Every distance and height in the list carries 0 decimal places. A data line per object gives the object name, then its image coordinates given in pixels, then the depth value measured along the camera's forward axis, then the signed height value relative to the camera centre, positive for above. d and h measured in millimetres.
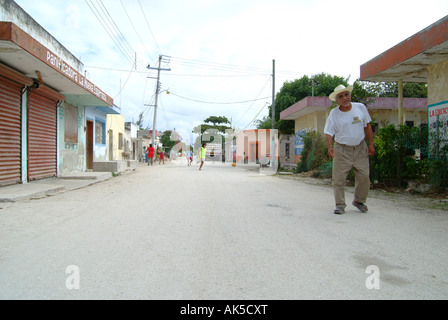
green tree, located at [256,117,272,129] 33959 +3740
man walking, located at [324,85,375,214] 4840 +185
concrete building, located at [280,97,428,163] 16266 +2581
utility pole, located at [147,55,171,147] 32469 +6884
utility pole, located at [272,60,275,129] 21644 +4479
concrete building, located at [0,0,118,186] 7168 +1622
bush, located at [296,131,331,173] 13188 +220
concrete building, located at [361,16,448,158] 6902 +2464
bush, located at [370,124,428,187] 7469 +58
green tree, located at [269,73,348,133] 25953 +5639
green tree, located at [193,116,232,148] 63188 +6115
